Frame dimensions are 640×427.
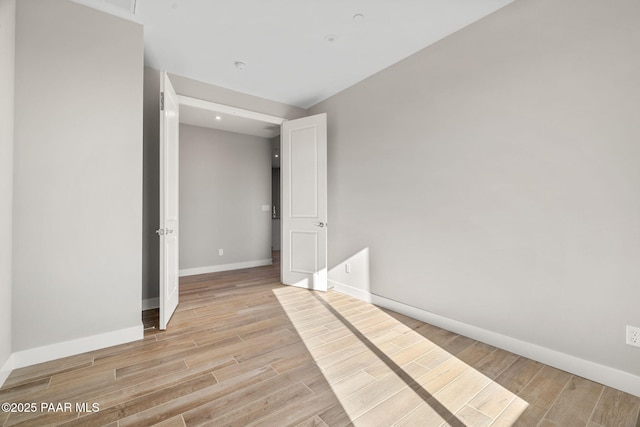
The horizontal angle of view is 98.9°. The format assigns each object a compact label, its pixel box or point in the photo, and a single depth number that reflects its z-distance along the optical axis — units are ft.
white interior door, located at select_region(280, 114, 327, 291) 12.52
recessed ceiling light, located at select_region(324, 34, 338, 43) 8.59
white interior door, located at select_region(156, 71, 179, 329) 8.44
